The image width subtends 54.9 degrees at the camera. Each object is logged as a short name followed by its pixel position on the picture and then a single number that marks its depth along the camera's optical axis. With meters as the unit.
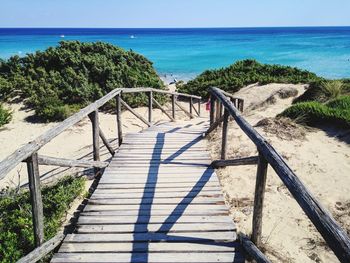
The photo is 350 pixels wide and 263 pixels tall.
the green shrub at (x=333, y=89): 11.04
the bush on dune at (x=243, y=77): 17.82
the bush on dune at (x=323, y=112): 8.04
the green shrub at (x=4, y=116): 11.87
